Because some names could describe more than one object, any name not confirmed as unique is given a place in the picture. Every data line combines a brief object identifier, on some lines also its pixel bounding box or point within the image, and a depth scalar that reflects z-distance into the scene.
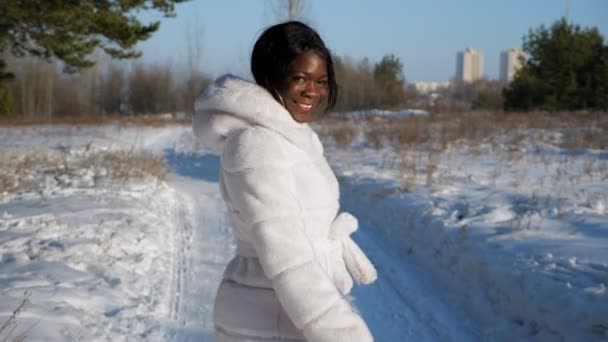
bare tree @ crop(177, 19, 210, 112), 56.66
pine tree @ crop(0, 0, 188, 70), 8.54
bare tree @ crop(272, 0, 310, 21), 24.72
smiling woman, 1.38
